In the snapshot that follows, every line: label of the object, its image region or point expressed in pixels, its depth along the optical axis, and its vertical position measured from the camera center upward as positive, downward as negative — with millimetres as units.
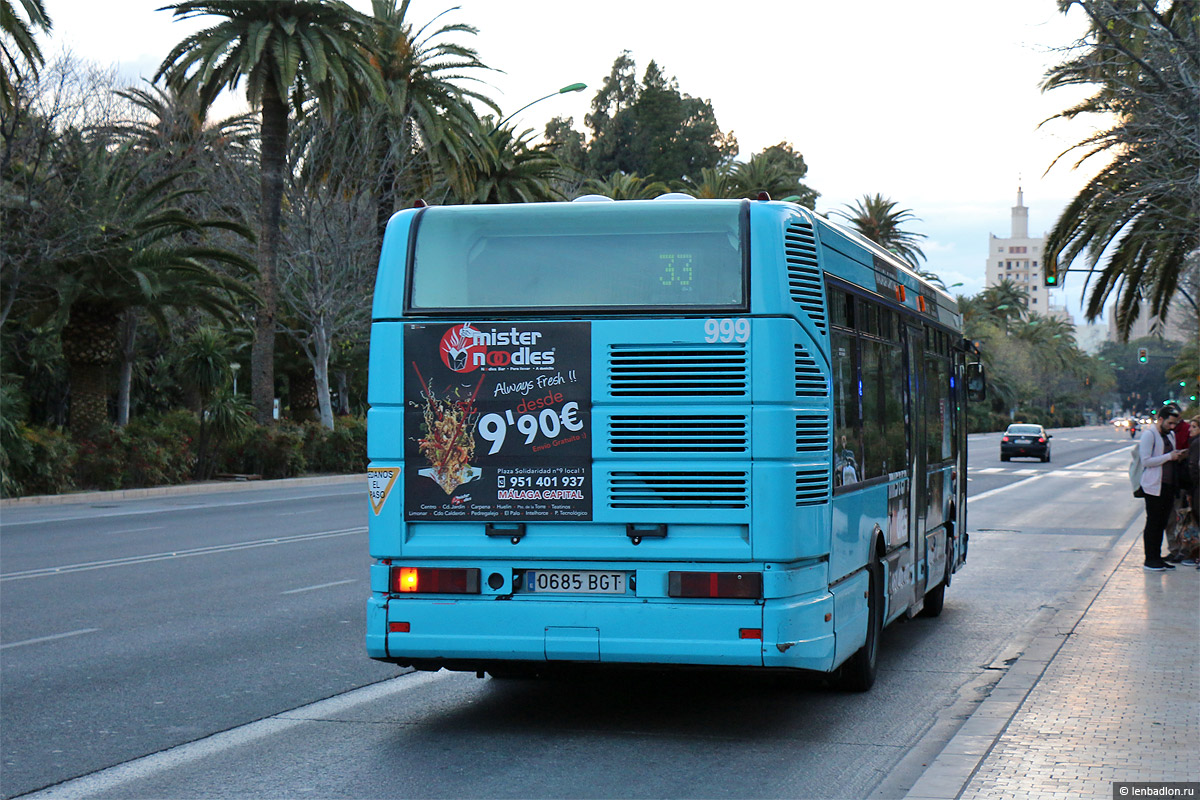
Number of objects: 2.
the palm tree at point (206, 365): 35719 +1740
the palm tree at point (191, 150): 39219 +8584
